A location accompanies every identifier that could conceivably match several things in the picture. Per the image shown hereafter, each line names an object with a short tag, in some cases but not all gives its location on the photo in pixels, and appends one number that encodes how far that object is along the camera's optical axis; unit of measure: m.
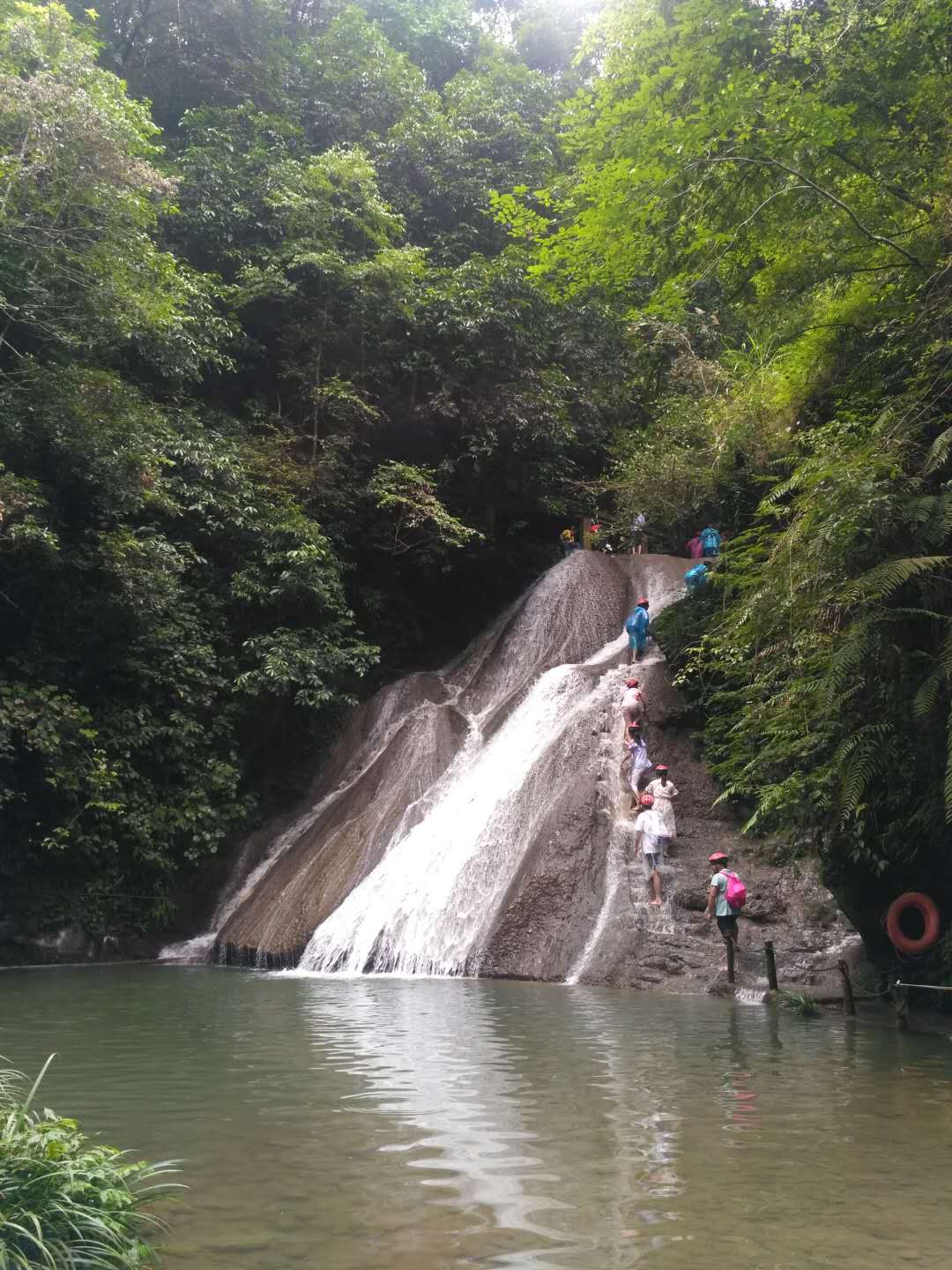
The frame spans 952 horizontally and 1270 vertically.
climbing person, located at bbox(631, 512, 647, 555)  26.14
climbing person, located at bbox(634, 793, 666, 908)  14.28
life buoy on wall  10.17
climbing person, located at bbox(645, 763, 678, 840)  14.87
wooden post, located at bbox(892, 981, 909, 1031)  9.41
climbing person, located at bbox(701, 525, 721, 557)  21.50
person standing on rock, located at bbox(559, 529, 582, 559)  27.68
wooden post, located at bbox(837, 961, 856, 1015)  10.30
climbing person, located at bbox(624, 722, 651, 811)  15.87
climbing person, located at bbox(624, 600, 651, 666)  19.58
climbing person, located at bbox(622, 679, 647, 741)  16.91
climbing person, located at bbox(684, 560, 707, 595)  18.42
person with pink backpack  12.36
